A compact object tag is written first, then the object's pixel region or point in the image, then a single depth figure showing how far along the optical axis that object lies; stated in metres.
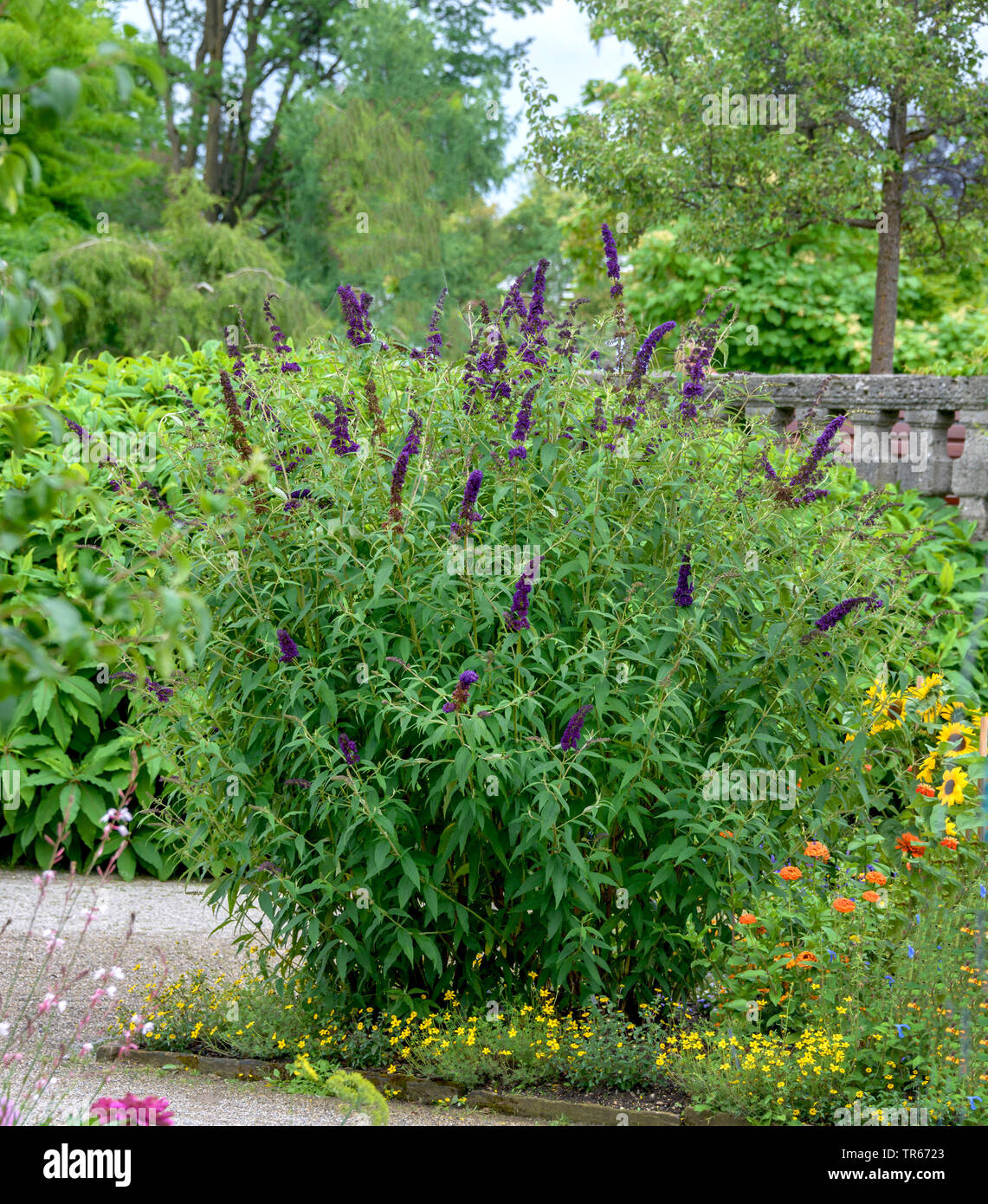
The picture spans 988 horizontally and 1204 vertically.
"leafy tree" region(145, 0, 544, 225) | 29.84
